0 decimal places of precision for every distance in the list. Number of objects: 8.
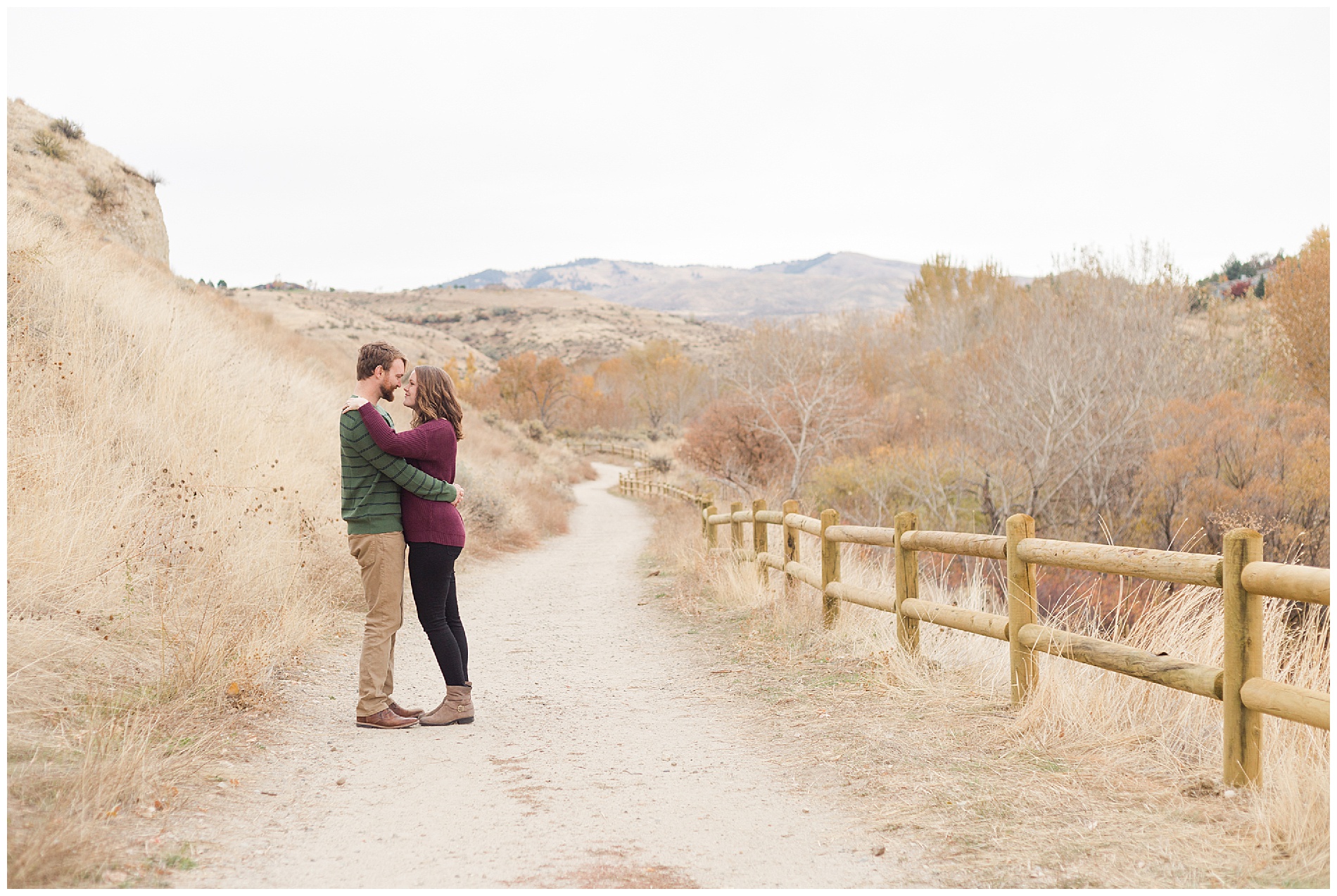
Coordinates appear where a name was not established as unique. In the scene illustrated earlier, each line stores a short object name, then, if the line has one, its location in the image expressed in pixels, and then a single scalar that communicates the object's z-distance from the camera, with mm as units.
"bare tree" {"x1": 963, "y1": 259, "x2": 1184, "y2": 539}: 21266
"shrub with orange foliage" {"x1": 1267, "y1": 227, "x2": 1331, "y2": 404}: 26656
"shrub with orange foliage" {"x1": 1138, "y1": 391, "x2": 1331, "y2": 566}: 17578
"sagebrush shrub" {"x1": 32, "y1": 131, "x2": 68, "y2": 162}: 24141
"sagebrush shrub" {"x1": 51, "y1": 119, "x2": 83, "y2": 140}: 25547
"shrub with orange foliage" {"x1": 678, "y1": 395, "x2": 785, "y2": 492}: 25516
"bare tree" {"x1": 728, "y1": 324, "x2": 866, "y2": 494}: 22469
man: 5398
